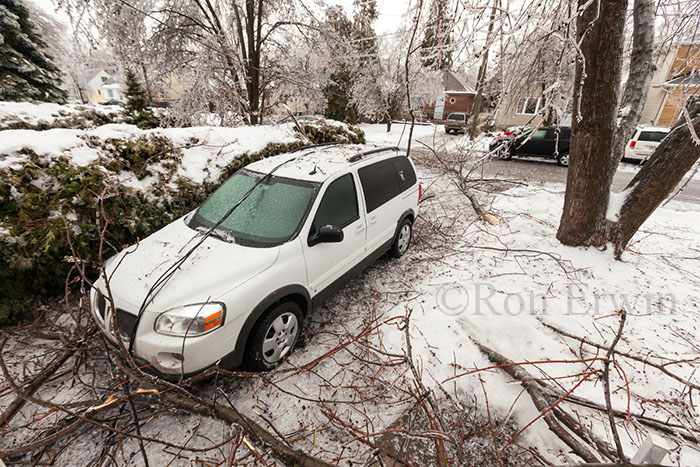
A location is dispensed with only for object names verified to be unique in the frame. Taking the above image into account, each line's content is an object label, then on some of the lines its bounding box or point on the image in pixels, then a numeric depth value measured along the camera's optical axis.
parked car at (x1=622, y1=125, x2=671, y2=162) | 11.98
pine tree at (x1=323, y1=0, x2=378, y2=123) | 22.30
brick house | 36.22
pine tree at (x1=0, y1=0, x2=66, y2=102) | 12.33
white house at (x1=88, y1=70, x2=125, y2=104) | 51.60
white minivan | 2.26
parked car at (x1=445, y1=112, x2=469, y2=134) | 21.37
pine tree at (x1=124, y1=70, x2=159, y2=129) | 11.09
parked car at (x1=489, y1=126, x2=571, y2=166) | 12.59
